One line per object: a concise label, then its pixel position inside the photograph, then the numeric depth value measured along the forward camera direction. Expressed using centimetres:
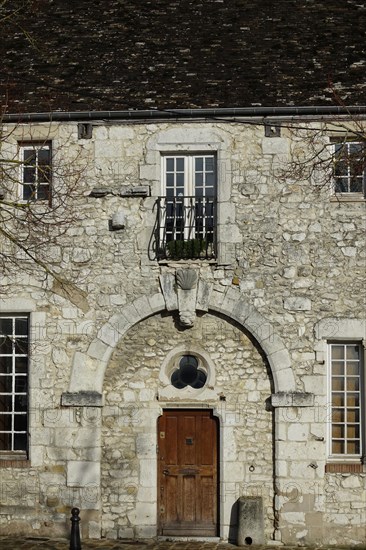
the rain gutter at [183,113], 1648
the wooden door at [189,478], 1656
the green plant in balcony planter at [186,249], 1666
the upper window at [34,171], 1711
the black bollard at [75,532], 1392
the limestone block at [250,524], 1603
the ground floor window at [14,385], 1694
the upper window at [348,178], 1631
